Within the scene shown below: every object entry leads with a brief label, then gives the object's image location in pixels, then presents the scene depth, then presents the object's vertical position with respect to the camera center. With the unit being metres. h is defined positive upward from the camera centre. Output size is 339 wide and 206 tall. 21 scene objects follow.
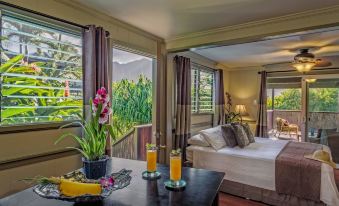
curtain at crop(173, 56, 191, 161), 3.98 -0.04
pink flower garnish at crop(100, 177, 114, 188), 1.29 -0.48
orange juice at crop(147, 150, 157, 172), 1.62 -0.43
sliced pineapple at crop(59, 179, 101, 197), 1.18 -0.47
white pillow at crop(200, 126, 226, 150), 3.63 -0.60
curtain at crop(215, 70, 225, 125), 5.73 +0.13
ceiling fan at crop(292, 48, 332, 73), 3.95 +0.74
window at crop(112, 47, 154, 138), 3.96 +0.18
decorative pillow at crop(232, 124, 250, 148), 3.70 -0.58
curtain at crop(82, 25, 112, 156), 2.38 +0.44
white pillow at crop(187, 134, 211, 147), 3.73 -0.67
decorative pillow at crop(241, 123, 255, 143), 4.15 -0.60
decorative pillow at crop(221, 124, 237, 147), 3.72 -0.58
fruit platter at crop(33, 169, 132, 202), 1.17 -0.49
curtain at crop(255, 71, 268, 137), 5.91 -0.32
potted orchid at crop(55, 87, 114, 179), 1.40 -0.25
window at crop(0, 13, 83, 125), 1.89 +0.28
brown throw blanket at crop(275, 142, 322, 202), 2.70 -0.93
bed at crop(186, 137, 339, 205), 2.65 -0.93
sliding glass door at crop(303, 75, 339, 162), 5.04 -0.15
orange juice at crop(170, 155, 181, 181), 1.42 -0.43
